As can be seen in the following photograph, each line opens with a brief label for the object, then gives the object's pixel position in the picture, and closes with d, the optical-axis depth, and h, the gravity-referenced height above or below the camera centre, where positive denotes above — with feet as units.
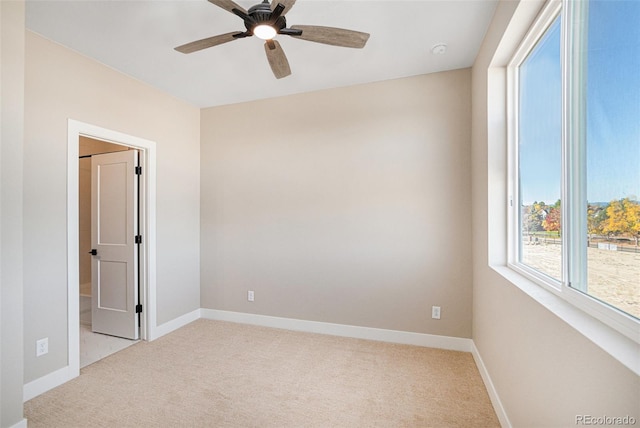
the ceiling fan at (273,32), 4.95 +3.47
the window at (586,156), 2.94 +0.76
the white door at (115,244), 10.40 -1.06
